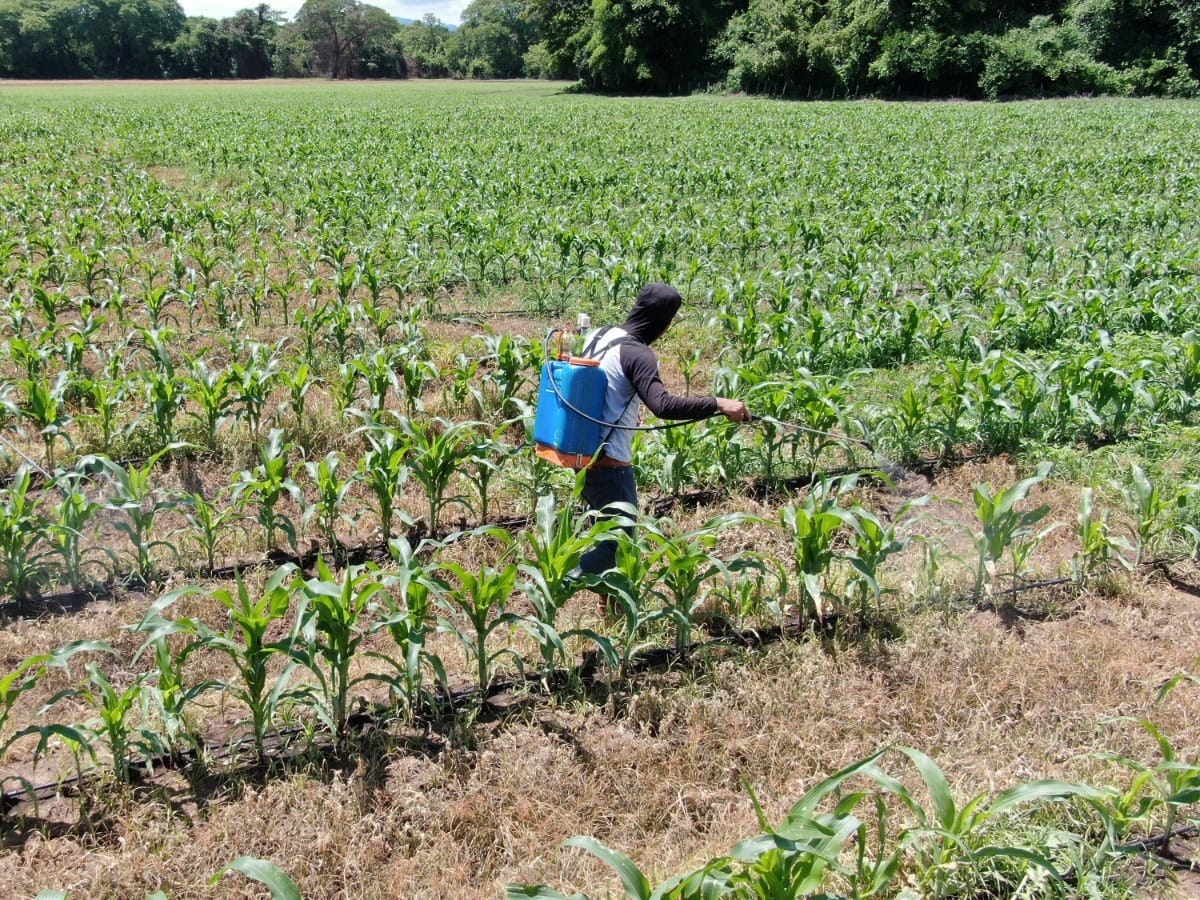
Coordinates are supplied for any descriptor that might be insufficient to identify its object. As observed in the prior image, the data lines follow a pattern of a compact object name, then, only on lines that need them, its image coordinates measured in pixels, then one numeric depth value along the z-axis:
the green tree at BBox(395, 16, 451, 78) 92.19
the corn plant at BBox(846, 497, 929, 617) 3.89
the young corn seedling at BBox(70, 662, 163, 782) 2.99
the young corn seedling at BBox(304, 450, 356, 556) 4.57
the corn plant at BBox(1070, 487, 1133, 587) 4.27
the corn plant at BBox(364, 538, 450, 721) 3.28
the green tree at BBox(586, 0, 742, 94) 49.03
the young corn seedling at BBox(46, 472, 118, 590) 4.13
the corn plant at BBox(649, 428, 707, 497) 5.22
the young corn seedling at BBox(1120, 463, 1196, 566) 4.39
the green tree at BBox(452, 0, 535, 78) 83.19
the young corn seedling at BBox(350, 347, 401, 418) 5.84
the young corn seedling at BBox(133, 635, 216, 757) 3.12
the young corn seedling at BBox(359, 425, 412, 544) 4.57
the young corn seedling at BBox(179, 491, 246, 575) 4.39
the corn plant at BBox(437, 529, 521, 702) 3.40
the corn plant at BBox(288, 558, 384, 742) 3.14
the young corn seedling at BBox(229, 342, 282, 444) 5.66
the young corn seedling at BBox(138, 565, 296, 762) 3.12
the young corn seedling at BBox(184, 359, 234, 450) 5.53
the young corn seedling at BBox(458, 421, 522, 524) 4.82
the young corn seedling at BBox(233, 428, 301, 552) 4.43
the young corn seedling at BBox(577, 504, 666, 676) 3.54
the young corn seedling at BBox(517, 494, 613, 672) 3.51
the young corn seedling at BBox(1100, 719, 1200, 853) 2.66
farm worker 3.89
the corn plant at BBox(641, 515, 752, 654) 3.68
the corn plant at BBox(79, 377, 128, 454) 5.50
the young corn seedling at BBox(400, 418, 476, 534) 4.71
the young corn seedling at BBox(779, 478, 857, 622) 3.84
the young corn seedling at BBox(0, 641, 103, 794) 2.87
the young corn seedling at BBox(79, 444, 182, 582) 4.20
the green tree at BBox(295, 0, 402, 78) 92.19
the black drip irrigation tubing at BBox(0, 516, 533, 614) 4.23
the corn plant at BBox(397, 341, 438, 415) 6.04
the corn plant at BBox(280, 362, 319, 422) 5.74
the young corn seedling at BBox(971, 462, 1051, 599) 4.05
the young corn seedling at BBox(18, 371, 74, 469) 5.14
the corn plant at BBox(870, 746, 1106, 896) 2.51
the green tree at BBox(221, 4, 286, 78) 86.00
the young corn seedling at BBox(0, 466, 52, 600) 4.05
